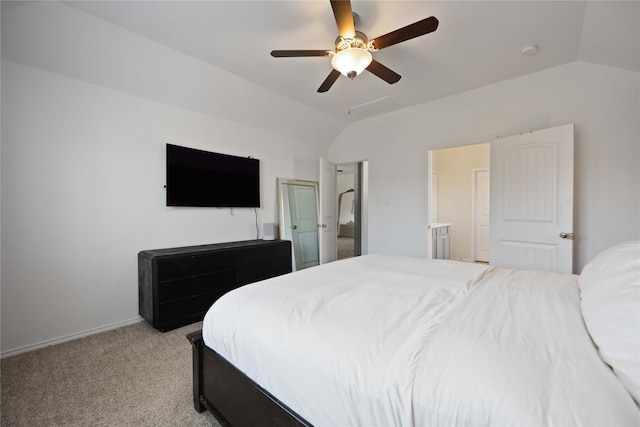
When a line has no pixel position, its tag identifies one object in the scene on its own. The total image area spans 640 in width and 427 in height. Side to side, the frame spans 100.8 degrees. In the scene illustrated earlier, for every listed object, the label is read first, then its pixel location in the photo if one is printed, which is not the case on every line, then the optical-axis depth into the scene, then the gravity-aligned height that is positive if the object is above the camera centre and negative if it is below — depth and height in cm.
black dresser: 252 -71
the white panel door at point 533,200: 271 +11
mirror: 420 -13
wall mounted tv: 304 +41
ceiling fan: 165 +117
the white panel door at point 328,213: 445 -5
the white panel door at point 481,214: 536 -9
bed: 66 -45
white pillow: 67 -33
